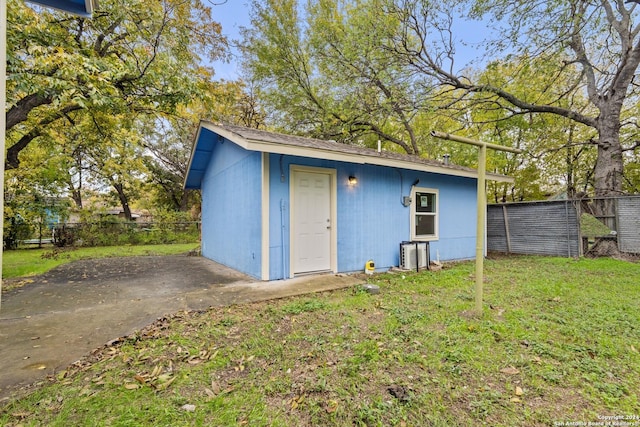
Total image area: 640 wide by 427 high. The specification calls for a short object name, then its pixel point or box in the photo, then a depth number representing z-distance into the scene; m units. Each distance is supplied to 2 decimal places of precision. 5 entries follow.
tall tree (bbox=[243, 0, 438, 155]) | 8.77
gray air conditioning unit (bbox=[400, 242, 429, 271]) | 6.14
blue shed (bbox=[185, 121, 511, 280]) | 4.88
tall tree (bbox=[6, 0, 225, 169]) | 4.45
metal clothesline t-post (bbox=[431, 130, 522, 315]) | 3.16
